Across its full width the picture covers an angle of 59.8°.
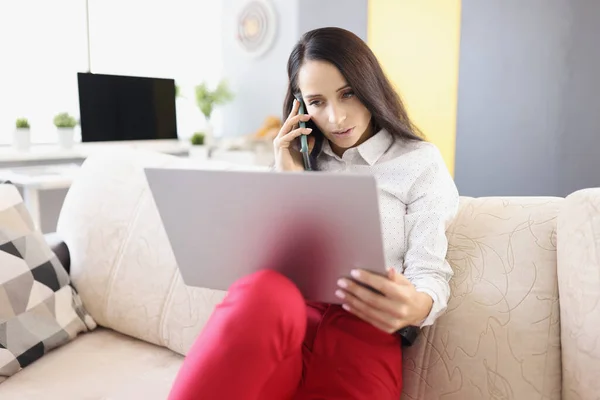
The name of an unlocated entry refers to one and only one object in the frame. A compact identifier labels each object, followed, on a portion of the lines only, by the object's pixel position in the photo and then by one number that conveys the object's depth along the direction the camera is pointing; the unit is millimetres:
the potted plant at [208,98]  3761
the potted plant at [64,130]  2953
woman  710
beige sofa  876
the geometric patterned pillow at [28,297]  1167
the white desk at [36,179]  2158
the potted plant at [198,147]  3502
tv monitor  2789
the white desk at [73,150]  2703
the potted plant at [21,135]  2729
